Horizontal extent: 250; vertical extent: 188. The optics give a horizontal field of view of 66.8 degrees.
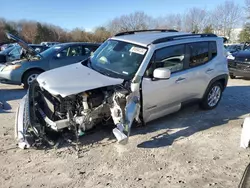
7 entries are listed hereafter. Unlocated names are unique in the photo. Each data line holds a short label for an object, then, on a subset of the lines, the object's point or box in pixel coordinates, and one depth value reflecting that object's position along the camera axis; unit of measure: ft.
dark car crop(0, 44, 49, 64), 29.43
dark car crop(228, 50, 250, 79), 24.78
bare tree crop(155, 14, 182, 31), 128.28
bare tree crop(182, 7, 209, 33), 127.04
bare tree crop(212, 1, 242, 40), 130.03
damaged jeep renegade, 9.88
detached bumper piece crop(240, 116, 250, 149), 8.11
